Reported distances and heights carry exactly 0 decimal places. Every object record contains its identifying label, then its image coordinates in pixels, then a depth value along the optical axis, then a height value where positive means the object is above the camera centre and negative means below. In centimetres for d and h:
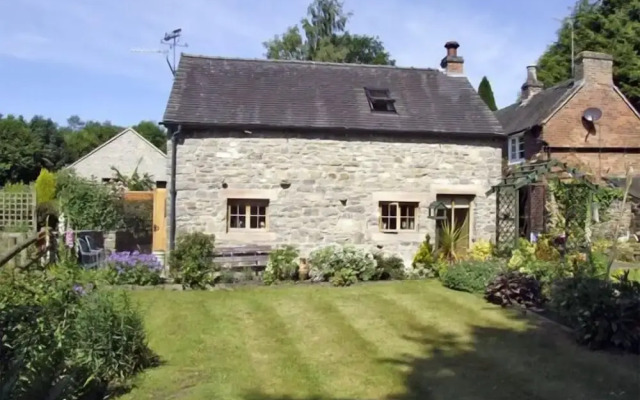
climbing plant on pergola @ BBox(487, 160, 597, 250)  1283 +46
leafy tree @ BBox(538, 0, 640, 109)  2817 +883
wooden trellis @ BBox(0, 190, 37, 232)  1579 -4
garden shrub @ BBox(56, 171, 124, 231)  1767 +8
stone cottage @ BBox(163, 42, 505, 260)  1414 +123
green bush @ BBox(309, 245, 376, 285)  1345 -116
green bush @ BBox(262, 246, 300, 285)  1342 -123
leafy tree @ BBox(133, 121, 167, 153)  6206 +826
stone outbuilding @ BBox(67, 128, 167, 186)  3109 +272
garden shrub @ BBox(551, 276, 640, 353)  745 -125
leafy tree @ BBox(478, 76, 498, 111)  3303 +675
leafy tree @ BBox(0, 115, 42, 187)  3603 +343
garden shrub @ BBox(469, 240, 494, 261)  1445 -90
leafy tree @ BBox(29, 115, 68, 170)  4012 +514
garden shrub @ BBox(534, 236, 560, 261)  1293 -79
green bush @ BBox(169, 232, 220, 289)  1270 -110
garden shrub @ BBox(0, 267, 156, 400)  536 -120
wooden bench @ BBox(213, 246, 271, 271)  1363 -106
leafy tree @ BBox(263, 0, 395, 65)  3469 +1032
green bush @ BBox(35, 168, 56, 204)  2308 +85
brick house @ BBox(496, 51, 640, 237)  2039 +302
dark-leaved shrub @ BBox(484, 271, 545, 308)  1034 -134
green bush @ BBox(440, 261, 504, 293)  1188 -124
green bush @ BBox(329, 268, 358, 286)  1299 -143
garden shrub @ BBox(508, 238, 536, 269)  1229 -86
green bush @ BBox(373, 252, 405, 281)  1386 -129
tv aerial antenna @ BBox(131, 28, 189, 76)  2155 +630
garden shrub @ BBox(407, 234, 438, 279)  1421 -120
